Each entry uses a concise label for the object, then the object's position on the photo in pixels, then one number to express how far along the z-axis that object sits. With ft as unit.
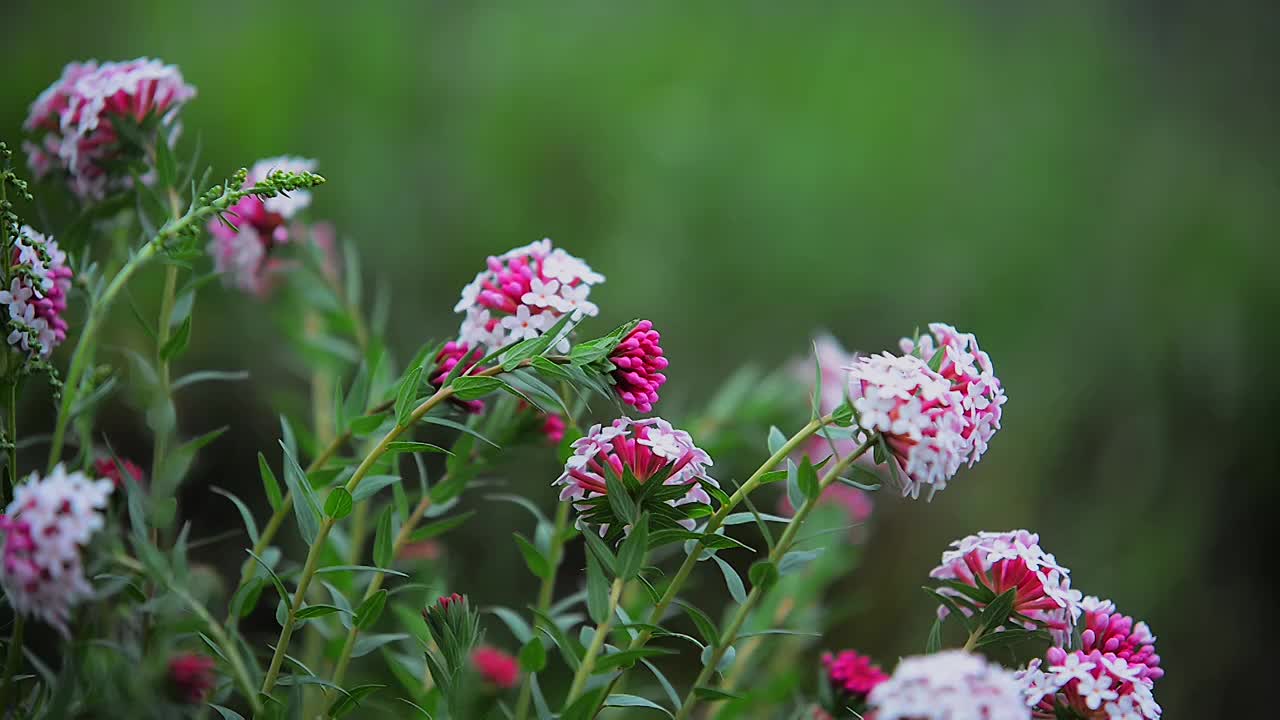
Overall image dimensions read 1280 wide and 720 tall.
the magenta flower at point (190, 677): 3.61
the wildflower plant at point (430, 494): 3.61
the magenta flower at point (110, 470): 3.78
